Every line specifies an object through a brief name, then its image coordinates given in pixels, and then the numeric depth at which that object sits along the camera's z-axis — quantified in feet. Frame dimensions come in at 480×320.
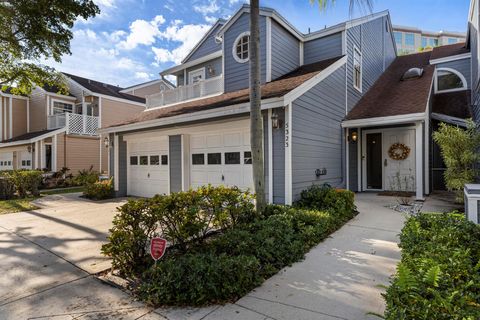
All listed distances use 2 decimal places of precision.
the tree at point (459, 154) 21.92
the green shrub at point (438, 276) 6.12
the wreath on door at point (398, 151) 32.16
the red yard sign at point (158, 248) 10.68
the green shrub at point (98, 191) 35.27
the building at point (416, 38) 150.82
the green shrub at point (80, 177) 52.40
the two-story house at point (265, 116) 22.72
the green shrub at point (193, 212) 13.32
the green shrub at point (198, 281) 9.54
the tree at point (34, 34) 28.14
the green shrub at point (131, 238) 12.14
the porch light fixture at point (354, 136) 32.98
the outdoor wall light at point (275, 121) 21.90
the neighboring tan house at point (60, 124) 56.95
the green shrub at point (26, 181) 36.09
